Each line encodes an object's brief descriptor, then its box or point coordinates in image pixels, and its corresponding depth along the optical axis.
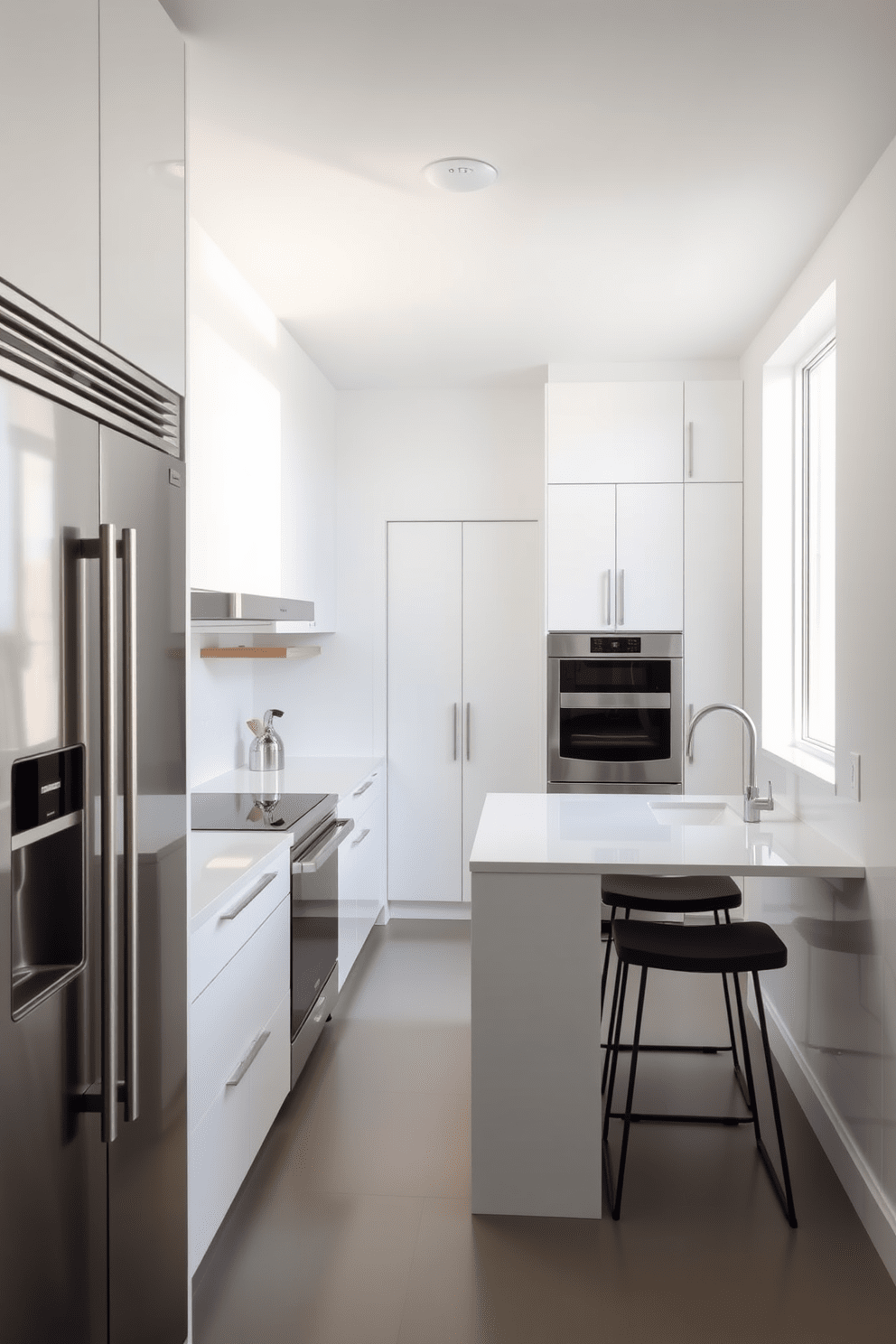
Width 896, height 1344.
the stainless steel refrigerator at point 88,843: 1.27
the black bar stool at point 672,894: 3.00
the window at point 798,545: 3.62
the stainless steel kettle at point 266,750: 4.33
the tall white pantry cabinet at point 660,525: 4.48
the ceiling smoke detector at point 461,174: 2.54
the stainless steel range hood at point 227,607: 2.52
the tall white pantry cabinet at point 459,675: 5.00
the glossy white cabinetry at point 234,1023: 2.10
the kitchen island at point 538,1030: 2.52
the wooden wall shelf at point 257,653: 4.20
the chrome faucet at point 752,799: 3.12
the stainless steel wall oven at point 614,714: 4.57
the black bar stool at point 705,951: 2.46
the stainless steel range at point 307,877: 3.07
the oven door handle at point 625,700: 4.57
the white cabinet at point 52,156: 1.25
